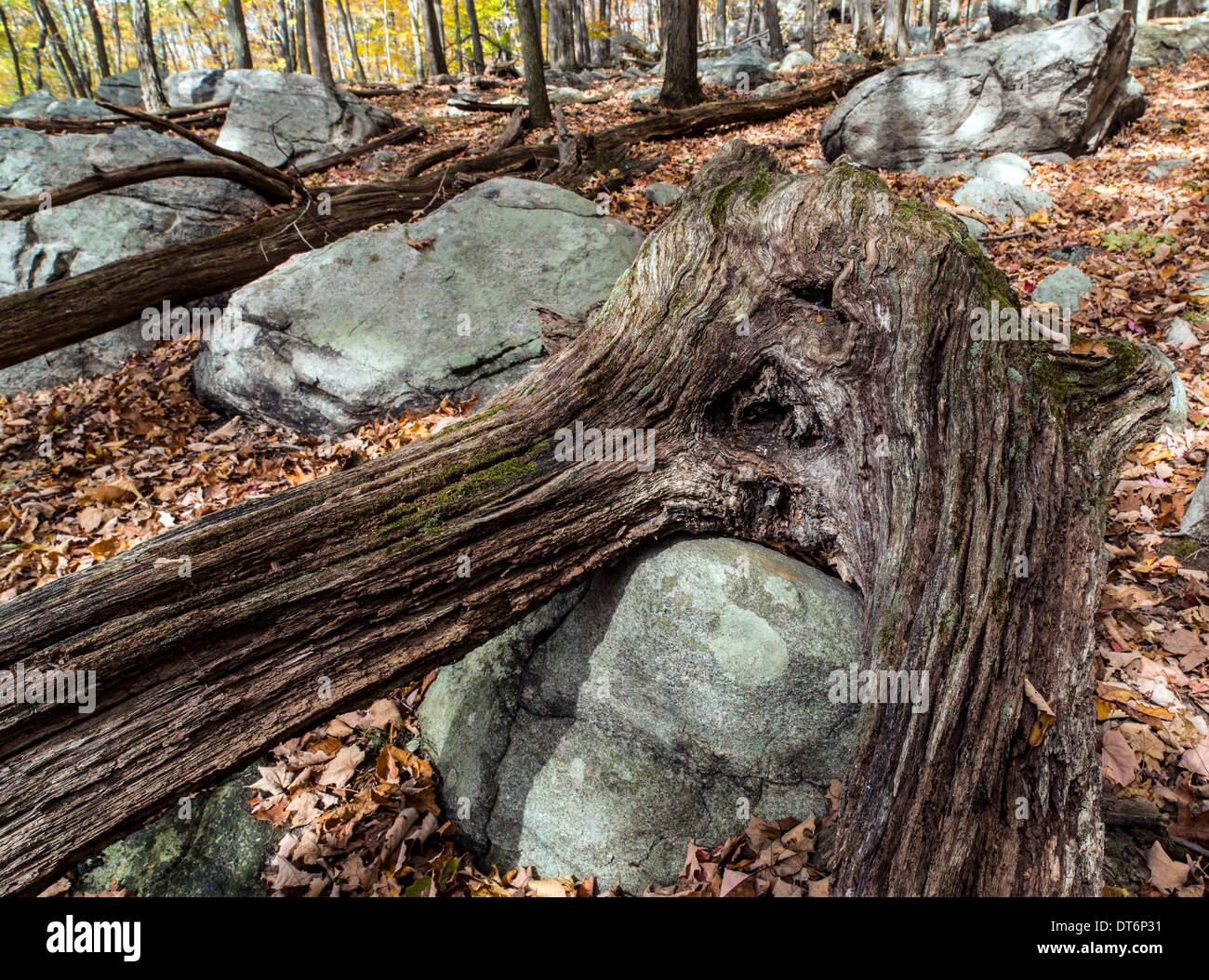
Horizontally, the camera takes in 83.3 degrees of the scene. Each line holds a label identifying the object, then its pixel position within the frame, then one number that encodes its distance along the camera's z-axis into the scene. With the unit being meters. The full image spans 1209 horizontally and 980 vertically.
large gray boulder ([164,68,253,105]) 15.23
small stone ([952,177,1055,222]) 7.40
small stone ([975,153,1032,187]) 8.31
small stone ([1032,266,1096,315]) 5.51
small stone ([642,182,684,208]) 8.84
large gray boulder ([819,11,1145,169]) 8.91
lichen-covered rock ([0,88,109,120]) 14.48
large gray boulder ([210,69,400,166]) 12.30
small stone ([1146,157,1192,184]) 7.85
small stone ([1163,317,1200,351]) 4.88
